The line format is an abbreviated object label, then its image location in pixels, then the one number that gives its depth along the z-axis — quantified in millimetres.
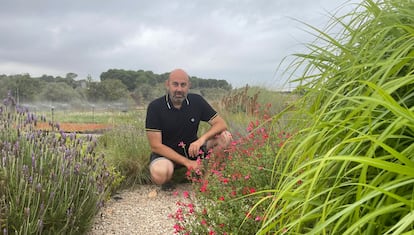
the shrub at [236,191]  2576
